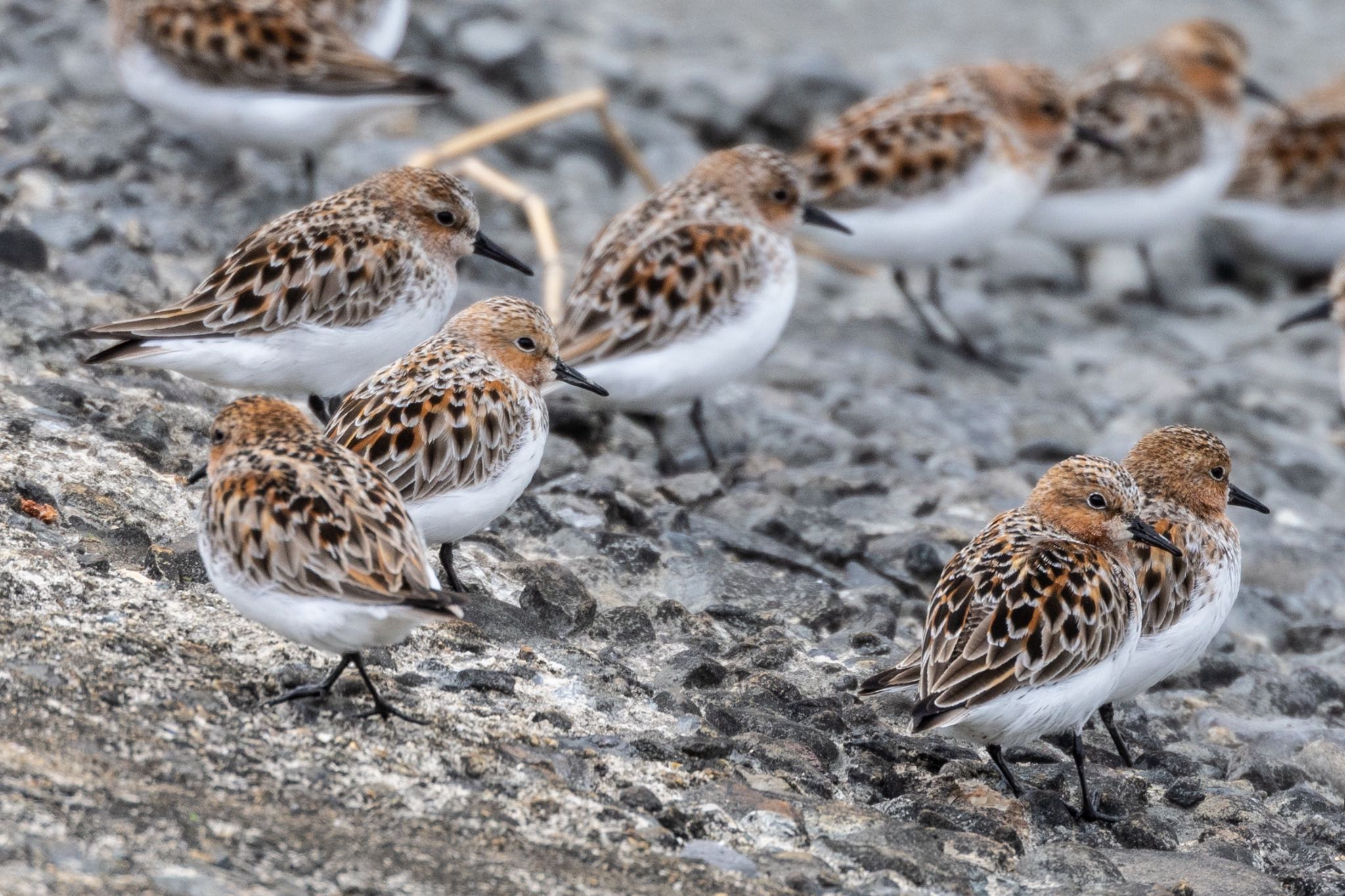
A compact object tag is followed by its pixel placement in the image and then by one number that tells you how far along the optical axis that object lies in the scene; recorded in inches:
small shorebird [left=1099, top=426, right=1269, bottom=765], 523.2
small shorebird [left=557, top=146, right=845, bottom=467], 691.4
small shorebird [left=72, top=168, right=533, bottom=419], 580.1
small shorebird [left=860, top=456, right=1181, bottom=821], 459.8
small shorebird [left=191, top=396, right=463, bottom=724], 421.7
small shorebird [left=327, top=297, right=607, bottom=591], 512.1
